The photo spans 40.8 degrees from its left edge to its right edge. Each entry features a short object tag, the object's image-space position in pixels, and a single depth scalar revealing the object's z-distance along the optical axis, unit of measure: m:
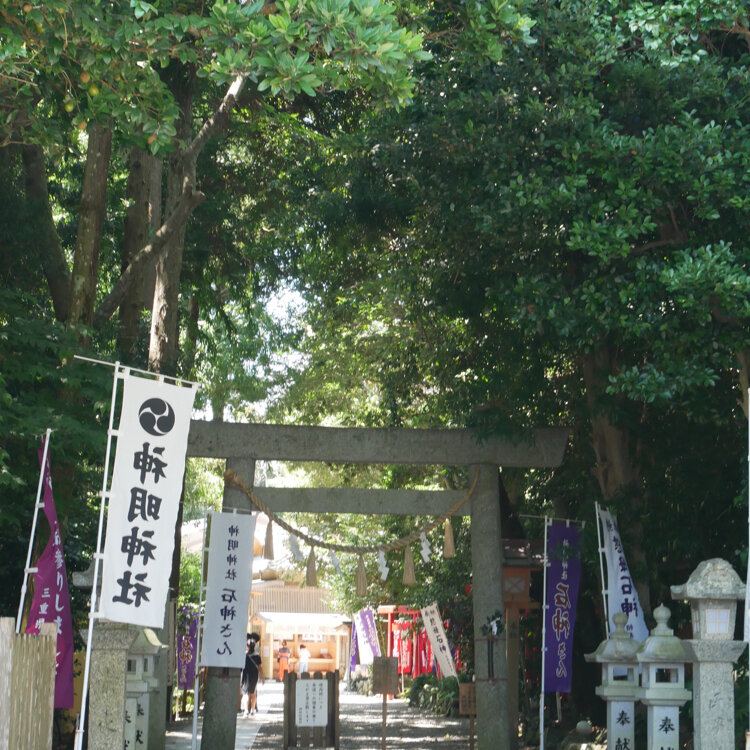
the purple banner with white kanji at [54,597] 8.77
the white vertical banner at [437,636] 16.73
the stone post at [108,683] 7.57
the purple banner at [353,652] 30.73
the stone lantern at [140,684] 9.35
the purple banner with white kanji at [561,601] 11.63
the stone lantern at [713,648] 6.98
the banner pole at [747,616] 6.44
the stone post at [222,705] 11.30
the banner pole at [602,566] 10.73
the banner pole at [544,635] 10.85
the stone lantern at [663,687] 7.86
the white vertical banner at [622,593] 10.45
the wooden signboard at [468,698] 14.13
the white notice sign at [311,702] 12.79
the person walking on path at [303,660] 24.64
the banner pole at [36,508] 8.43
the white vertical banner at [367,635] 23.77
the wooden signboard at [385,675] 14.22
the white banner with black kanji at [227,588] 11.52
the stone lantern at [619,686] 9.00
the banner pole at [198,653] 11.34
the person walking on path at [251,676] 18.47
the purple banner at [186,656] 19.14
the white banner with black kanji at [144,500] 7.20
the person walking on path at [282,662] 35.46
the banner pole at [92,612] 6.70
